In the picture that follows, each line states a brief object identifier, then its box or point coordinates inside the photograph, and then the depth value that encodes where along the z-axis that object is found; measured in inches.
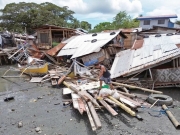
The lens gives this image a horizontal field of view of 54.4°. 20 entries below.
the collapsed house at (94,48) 653.9
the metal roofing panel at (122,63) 501.4
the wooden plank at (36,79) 588.9
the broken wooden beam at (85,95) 359.3
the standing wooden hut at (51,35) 943.7
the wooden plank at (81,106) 331.6
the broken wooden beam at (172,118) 300.4
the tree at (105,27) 1608.3
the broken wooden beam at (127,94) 401.4
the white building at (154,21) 1600.6
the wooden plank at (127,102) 343.3
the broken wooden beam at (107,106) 313.9
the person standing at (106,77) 415.2
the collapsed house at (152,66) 461.7
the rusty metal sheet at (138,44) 621.8
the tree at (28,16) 1444.4
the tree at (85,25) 1751.0
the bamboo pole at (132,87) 423.1
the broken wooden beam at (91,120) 274.9
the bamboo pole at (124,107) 311.7
